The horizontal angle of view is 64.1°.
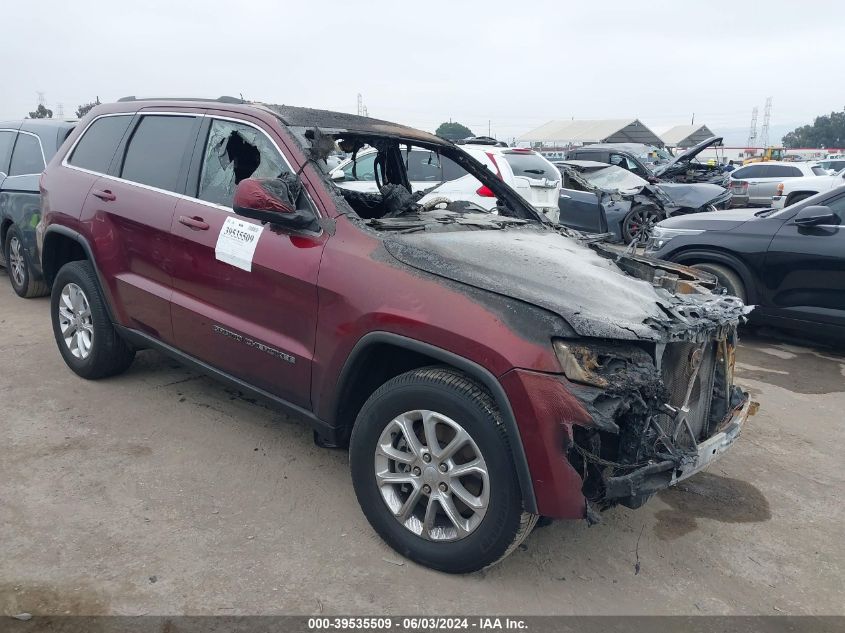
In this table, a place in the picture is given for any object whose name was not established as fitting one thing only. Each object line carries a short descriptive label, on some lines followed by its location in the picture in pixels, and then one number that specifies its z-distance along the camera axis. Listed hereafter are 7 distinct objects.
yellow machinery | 41.40
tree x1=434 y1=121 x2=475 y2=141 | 68.75
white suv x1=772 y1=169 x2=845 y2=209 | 16.67
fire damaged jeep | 2.49
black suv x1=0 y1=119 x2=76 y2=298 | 6.61
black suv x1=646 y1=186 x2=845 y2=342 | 5.71
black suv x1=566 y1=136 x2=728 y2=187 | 14.30
